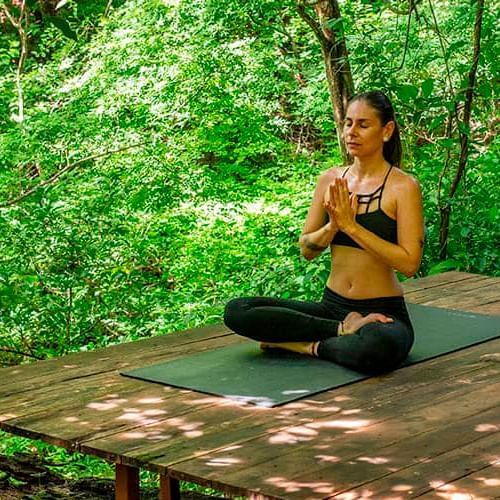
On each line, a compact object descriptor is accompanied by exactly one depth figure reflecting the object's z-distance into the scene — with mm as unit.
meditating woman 3502
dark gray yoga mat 3219
